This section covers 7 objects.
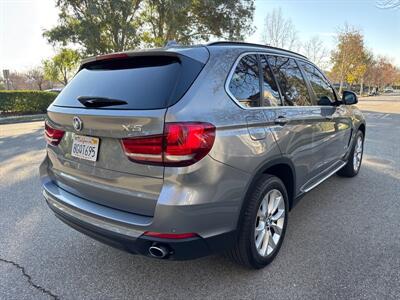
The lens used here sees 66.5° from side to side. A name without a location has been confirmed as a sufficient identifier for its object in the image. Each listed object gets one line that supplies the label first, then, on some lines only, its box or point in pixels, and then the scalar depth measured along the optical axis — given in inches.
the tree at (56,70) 1264.9
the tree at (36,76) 1898.4
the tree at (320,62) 1667.1
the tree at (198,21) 737.6
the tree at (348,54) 1691.7
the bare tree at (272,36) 1173.7
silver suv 73.9
